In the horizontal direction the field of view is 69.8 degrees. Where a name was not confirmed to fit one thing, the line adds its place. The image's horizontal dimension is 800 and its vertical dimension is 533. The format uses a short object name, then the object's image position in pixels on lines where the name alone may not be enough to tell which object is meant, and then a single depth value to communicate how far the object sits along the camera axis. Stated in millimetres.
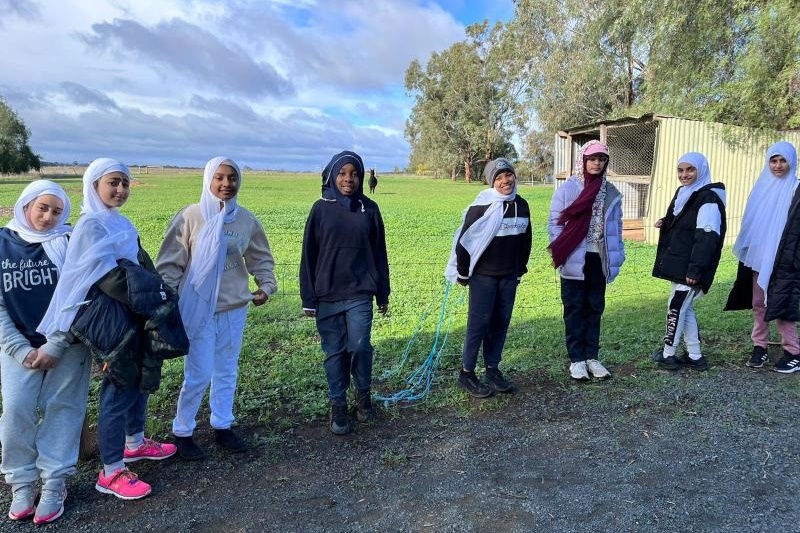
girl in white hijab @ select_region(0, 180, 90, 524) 2812
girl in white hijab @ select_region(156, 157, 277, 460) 3344
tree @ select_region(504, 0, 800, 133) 13625
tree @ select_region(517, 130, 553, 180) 43031
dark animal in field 36875
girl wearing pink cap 4562
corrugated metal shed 13805
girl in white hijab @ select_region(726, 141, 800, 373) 4922
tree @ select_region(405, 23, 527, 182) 52812
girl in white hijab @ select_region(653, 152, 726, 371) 4688
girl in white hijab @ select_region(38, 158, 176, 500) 2799
